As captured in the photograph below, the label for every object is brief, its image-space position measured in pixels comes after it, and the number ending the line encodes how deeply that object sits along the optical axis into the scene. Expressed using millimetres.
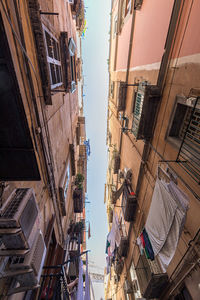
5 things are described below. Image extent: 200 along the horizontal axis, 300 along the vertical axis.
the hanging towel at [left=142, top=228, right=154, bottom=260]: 4838
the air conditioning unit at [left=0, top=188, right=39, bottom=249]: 2350
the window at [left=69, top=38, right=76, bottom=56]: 6527
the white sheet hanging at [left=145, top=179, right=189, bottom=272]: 3550
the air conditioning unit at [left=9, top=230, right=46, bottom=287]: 2748
